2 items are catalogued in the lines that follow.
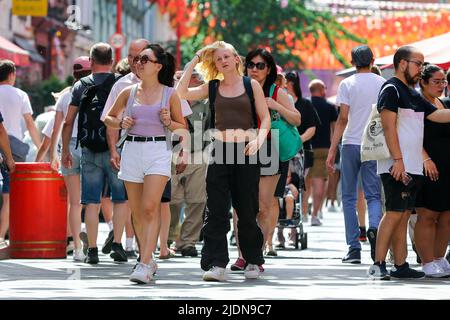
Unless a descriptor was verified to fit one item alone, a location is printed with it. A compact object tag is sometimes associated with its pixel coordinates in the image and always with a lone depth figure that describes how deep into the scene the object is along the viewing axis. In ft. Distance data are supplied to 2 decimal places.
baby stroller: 54.90
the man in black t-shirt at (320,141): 72.43
